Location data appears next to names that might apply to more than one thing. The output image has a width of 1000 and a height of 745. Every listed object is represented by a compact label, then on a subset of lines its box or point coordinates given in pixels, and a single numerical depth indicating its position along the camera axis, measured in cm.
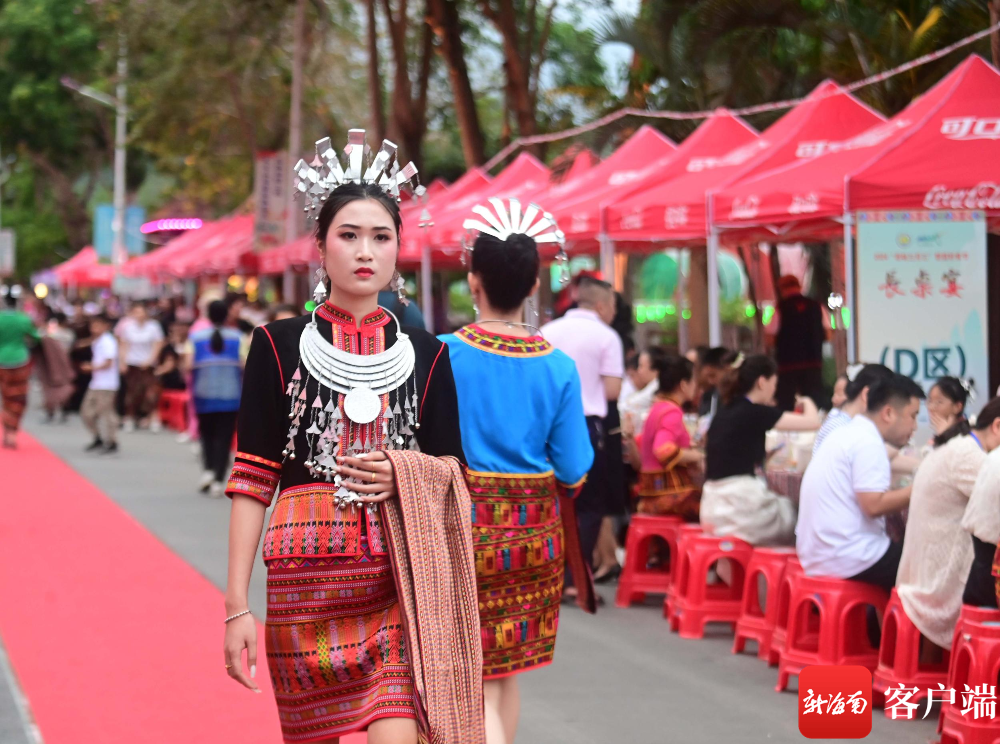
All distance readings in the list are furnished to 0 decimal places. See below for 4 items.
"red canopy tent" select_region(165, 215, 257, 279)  2923
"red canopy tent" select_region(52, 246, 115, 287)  4300
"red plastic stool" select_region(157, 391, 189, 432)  2212
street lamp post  3703
